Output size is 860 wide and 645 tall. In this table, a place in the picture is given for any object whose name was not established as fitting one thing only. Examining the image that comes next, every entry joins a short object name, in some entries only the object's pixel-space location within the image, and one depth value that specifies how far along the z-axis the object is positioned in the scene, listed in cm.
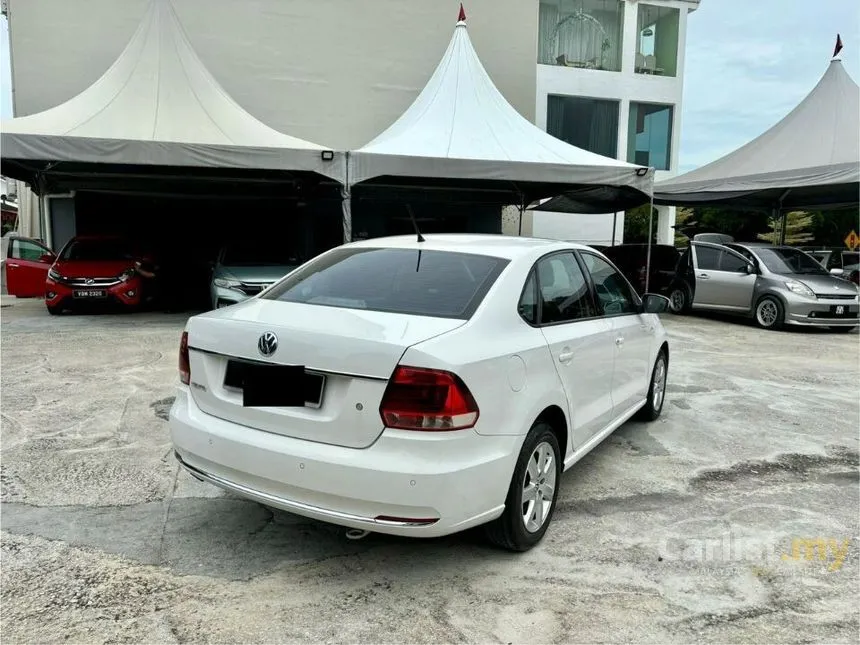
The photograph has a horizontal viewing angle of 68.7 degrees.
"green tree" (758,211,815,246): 4144
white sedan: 252
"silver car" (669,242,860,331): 1112
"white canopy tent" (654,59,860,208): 1326
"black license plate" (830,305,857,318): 1105
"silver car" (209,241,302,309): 970
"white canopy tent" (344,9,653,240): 1022
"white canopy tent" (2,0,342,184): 926
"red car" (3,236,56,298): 1370
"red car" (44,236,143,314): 1093
